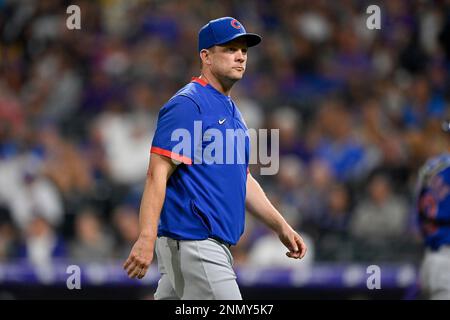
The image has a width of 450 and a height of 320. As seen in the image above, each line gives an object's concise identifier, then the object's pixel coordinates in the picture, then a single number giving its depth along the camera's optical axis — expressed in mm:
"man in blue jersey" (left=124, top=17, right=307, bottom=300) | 8805
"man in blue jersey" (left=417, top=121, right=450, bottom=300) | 12430
